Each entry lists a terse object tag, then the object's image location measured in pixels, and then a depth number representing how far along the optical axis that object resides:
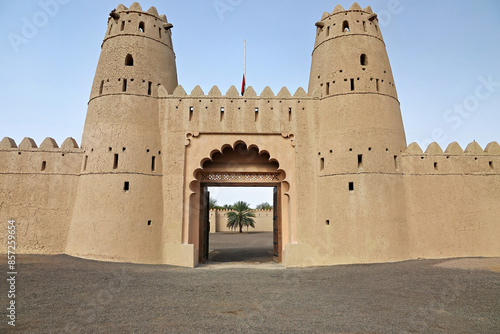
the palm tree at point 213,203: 49.14
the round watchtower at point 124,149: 12.79
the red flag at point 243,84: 17.73
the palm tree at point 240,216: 39.81
